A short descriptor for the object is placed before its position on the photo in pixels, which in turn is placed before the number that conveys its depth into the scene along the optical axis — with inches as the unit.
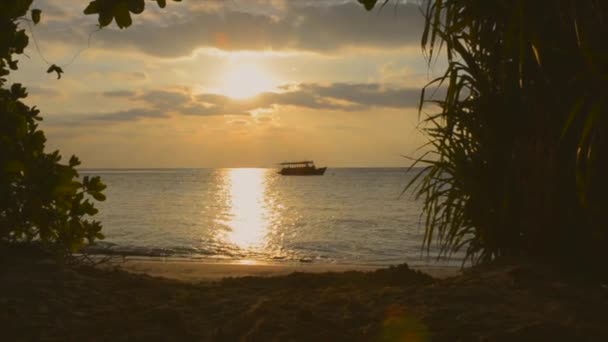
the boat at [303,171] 4915.1
